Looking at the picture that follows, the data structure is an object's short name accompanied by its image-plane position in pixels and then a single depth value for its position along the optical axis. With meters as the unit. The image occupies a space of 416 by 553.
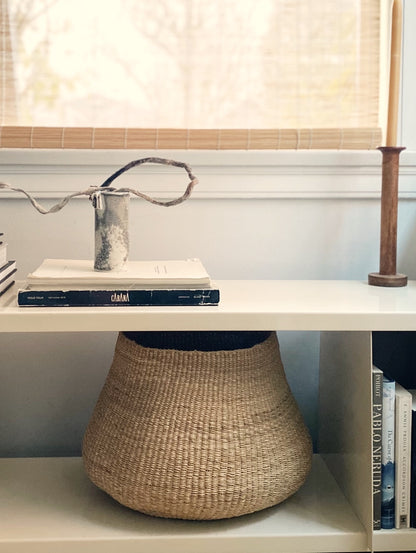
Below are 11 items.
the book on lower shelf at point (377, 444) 0.96
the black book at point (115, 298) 0.94
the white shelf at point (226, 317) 0.90
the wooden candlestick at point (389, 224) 1.17
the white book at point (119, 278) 0.95
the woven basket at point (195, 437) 0.93
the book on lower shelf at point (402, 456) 0.98
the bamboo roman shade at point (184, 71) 1.26
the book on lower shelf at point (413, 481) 0.98
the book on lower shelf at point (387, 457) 0.97
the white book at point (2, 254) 1.05
